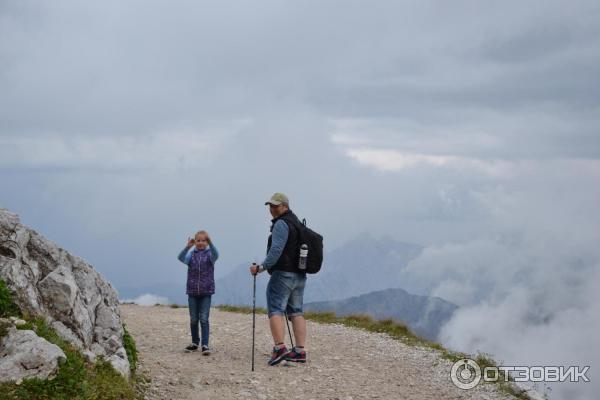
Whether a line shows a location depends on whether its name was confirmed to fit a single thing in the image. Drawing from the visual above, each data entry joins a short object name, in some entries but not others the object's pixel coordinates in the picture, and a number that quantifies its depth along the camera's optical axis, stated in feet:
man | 43.47
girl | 47.09
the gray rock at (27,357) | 29.60
